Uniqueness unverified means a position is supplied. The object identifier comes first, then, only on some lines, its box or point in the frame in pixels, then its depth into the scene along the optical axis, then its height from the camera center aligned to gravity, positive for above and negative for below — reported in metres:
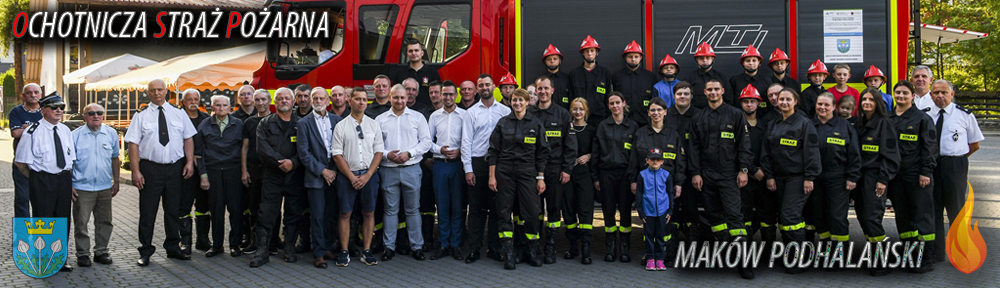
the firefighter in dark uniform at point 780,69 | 7.69 +0.80
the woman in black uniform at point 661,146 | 6.67 +0.01
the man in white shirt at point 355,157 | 6.68 -0.08
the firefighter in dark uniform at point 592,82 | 7.82 +0.68
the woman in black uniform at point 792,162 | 6.38 -0.12
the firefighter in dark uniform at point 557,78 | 7.96 +0.74
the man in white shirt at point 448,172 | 7.10 -0.23
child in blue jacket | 6.52 -0.50
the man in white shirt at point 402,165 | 6.96 -0.16
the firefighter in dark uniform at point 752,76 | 7.64 +0.72
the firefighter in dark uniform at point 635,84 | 7.82 +0.66
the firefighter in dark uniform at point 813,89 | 7.60 +0.59
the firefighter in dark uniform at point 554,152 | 6.84 -0.04
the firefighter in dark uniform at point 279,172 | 6.71 -0.21
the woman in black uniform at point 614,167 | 6.88 -0.18
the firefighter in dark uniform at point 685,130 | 6.90 +0.16
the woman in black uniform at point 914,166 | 6.42 -0.16
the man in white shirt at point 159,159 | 6.73 -0.10
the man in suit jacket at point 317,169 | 6.65 -0.18
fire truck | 7.94 +1.24
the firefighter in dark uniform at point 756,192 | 6.83 -0.40
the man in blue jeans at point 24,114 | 6.75 +0.31
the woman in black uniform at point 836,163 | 6.41 -0.13
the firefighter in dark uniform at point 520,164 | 6.71 -0.14
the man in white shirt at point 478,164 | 7.02 -0.15
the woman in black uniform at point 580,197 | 6.90 -0.45
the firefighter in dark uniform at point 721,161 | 6.59 -0.12
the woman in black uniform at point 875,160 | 6.38 -0.11
